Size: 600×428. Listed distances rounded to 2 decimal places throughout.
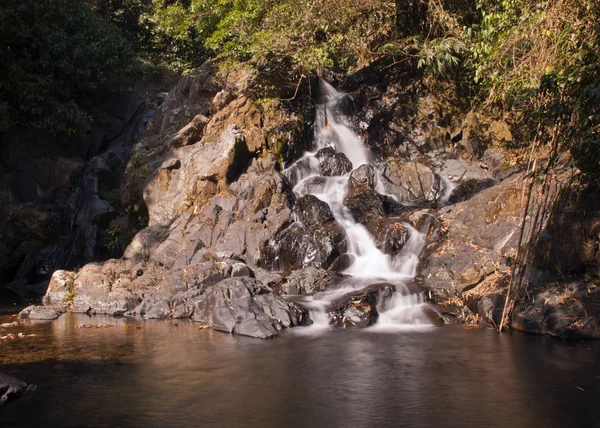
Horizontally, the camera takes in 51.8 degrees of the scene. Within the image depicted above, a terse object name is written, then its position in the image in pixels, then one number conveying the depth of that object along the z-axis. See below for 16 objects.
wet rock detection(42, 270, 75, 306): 15.34
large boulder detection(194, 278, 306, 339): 12.41
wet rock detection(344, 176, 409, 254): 16.00
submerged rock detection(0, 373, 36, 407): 8.32
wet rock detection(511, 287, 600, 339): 11.59
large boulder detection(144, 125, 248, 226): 18.69
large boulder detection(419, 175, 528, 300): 13.96
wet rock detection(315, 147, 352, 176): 20.17
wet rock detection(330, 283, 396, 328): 12.98
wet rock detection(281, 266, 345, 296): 14.64
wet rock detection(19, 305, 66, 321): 14.01
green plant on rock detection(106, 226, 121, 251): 19.34
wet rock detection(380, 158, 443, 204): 19.00
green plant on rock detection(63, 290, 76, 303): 15.14
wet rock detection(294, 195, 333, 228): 16.69
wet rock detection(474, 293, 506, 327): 12.48
